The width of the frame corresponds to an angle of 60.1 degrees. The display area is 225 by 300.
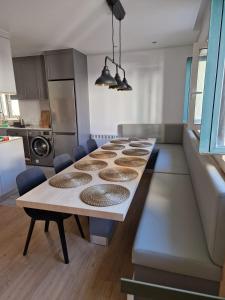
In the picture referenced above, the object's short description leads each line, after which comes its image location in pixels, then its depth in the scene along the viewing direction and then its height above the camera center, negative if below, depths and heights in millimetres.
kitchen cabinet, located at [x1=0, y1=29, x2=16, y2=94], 2952 +684
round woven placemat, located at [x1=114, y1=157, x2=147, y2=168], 2160 -594
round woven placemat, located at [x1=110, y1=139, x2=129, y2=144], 3406 -560
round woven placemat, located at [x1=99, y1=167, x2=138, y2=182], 1779 -611
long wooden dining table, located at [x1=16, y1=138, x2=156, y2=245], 1295 -647
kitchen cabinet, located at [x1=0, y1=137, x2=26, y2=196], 2928 -802
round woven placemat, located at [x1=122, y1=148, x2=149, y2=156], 2581 -579
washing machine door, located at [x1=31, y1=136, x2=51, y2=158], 4352 -799
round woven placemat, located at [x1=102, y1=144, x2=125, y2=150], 2938 -571
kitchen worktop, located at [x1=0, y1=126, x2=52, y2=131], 4463 -388
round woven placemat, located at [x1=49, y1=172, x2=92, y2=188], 1679 -621
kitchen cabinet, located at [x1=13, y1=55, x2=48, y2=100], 4246 +739
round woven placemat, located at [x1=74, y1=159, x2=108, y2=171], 2072 -601
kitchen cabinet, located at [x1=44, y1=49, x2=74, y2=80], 3787 +899
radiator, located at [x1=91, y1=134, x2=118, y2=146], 4605 -648
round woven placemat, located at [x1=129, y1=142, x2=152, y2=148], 3068 -569
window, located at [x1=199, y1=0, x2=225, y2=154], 1353 +125
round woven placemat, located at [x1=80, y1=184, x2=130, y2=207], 1377 -634
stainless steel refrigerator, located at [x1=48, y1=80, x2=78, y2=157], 3932 -98
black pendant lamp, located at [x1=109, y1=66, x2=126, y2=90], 2505 +335
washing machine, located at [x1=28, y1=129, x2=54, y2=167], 4324 -800
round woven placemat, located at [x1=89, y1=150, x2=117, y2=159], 2506 -584
